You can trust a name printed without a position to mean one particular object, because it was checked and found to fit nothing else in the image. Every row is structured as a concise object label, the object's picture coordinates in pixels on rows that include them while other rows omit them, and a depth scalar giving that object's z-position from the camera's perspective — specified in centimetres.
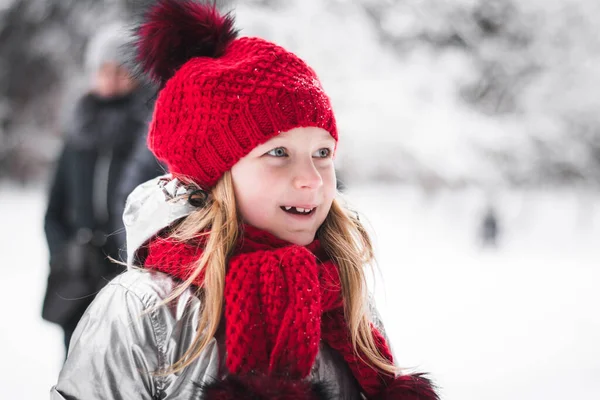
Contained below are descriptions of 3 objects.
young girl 112
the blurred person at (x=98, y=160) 273
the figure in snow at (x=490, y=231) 976
